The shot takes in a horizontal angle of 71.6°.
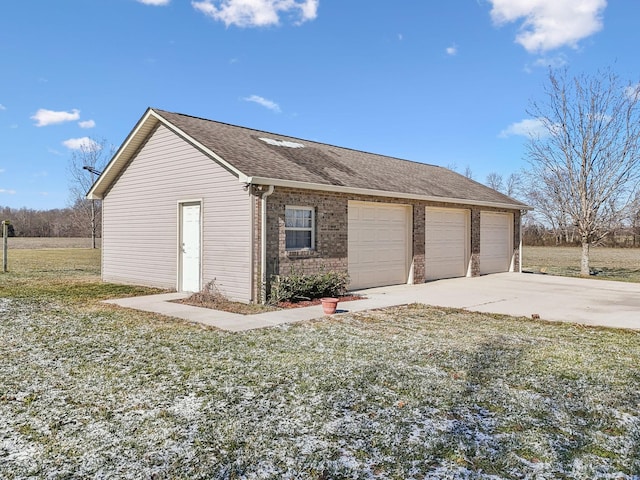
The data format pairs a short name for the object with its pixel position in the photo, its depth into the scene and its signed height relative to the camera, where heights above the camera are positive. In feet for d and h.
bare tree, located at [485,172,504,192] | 178.09 +22.06
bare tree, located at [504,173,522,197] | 166.61 +19.52
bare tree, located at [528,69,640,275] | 57.26 +10.60
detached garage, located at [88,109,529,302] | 32.17 +1.84
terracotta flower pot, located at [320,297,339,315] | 27.32 -4.33
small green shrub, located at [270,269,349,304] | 31.53 -3.83
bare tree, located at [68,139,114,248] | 109.60 +13.69
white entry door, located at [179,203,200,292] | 36.32 -1.05
